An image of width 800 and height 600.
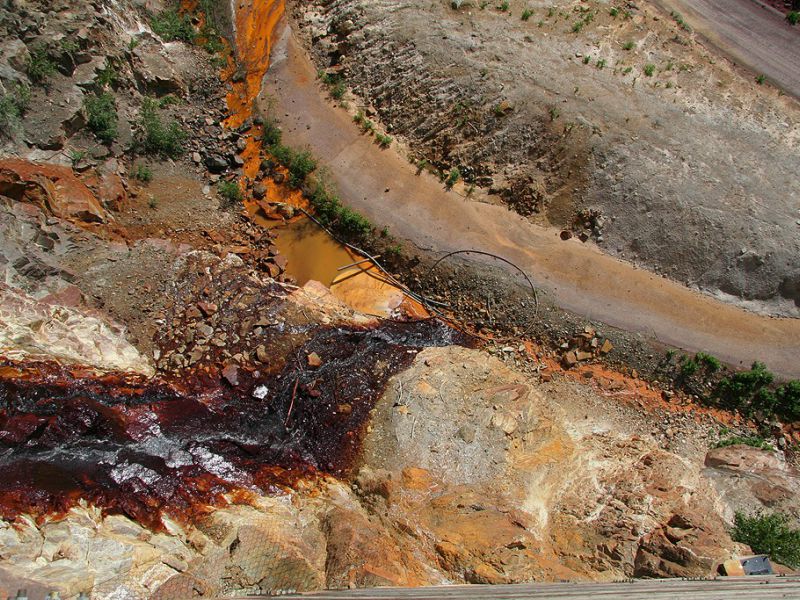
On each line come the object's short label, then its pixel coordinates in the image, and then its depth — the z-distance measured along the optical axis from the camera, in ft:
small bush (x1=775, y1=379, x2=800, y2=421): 49.88
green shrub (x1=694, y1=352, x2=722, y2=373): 51.31
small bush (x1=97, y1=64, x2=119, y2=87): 55.11
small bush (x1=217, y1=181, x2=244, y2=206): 60.13
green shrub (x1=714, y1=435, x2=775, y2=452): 48.96
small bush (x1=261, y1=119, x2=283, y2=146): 62.23
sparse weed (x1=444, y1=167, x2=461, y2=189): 58.59
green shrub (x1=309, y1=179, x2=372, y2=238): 58.03
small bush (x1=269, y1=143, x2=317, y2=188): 60.59
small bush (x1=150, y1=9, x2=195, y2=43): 65.05
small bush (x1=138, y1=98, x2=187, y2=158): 58.03
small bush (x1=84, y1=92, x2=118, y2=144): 53.62
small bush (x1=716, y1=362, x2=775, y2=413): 50.57
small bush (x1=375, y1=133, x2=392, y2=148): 61.26
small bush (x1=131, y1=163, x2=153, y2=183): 56.90
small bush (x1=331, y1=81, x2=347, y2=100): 63.52
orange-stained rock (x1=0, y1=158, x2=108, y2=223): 47.44
